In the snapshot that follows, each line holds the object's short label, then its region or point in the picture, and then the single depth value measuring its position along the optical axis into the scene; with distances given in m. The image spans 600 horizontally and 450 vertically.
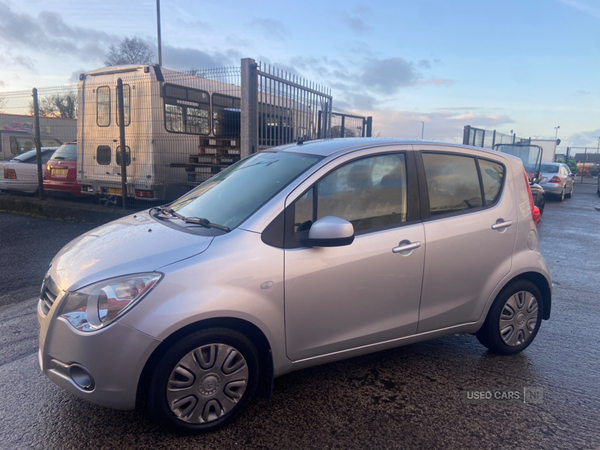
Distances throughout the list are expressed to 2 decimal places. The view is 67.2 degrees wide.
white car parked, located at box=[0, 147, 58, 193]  11.83
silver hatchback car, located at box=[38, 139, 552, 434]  2.49
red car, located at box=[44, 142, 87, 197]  11.52
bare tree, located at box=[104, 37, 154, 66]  38.69
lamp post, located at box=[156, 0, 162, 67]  23.35
